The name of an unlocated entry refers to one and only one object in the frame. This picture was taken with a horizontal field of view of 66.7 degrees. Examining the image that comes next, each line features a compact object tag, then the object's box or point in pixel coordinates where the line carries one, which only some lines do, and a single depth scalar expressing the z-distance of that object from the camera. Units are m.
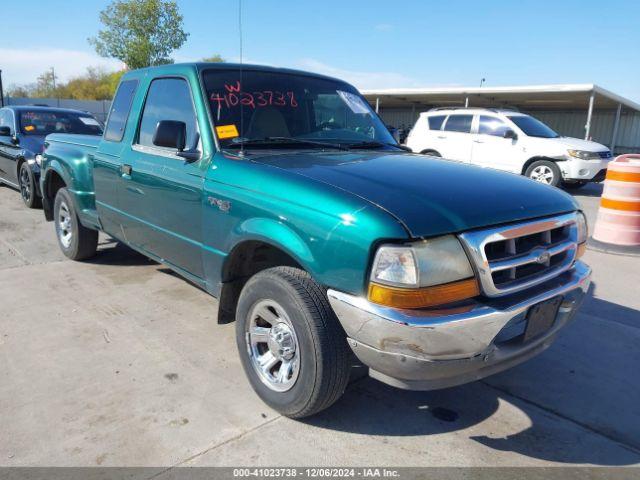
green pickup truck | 2.13
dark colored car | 8.02
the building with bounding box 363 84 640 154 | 18.33
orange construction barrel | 6.45
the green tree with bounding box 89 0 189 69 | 35.19
